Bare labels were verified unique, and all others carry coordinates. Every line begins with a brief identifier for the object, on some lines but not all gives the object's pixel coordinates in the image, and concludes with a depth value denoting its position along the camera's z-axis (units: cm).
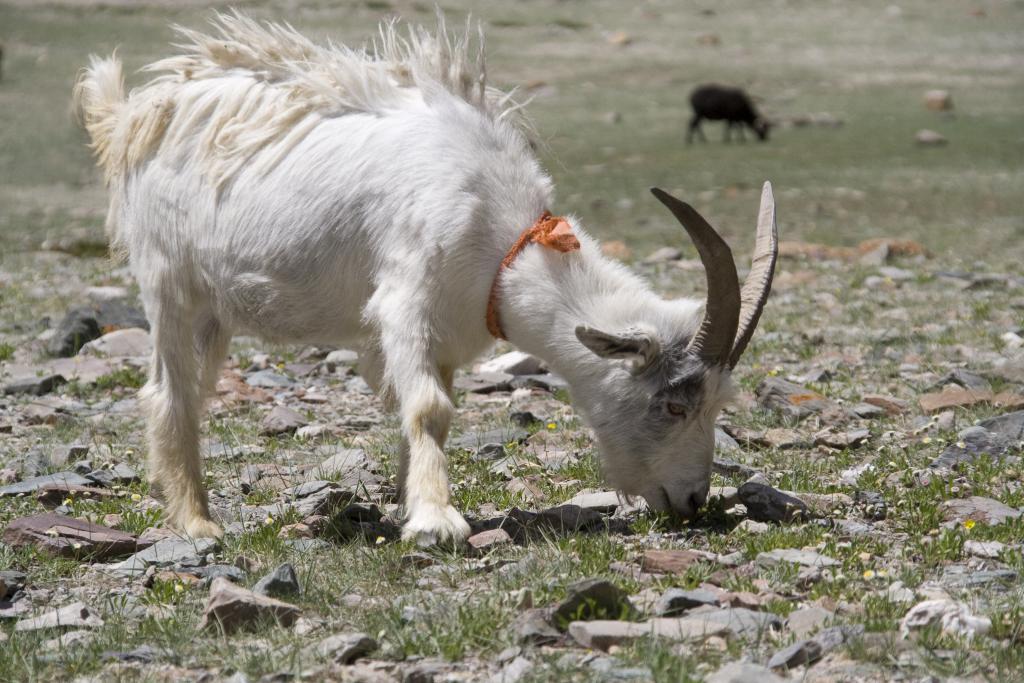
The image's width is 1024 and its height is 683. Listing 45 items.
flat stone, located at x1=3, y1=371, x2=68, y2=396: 1831
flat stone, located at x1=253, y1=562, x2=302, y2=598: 998
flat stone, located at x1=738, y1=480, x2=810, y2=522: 1201
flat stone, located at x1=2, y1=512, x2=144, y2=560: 1136
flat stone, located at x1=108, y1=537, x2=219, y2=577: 1113
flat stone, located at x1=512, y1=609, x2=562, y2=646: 910
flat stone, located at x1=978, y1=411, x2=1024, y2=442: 1451
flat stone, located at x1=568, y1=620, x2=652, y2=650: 892
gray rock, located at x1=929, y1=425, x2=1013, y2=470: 1366
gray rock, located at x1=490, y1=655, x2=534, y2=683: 851
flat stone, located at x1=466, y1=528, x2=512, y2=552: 1136
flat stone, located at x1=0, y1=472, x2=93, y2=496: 1339
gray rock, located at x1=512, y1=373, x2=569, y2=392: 1836
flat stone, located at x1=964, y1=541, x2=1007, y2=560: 1066
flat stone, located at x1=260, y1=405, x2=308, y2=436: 1634
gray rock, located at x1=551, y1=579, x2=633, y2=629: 927
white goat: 1195
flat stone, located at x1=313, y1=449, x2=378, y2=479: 1444
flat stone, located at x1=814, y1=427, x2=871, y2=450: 1495
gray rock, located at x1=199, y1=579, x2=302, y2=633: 939
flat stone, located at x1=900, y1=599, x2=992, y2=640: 891
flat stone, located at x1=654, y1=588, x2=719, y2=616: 954
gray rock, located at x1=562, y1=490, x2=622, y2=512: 1286
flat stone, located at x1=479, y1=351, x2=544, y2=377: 1905
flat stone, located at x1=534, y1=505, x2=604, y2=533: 1211
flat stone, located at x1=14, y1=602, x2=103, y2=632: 969
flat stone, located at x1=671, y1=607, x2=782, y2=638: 905
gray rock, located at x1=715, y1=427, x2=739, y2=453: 1512
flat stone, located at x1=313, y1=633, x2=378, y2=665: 888
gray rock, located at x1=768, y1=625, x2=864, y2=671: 855
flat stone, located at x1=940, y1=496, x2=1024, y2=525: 1155
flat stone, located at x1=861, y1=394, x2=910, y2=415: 1639
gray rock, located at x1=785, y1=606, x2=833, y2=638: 909
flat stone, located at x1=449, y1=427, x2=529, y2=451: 1538
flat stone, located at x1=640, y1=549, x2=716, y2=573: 1049
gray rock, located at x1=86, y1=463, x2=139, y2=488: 1409
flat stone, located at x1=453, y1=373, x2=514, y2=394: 1841
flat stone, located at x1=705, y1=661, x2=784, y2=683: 801
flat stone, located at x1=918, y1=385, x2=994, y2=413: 1617
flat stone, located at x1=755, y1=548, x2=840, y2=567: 1053
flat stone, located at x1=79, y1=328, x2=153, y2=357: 2045
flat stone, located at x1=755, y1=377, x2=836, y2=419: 1627
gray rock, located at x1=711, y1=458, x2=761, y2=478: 1396
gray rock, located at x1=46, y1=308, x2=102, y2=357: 2058
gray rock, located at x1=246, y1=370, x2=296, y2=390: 1894
